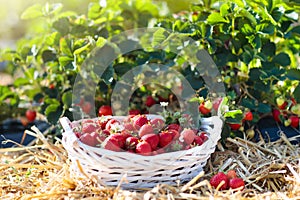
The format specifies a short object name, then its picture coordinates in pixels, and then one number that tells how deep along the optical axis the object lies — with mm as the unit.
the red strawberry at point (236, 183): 1363
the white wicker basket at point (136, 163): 1311
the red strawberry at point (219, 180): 1370
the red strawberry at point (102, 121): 1469
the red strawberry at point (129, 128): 1419
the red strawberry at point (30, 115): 1874
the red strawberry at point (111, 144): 1330
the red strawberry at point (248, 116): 1617
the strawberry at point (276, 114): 1721
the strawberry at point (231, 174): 1398
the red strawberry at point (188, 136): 1376
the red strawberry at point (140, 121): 1422
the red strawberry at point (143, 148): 1327
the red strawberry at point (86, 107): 1732
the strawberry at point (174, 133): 1383
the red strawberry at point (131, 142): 1350
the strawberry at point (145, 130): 1378
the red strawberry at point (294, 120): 1677
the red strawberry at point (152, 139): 1349
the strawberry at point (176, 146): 1356
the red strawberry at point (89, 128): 1405
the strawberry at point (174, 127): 1426
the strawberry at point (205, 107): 1538
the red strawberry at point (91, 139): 1360
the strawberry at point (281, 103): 1663
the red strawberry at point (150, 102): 1771
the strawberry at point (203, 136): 1422
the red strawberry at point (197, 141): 1390
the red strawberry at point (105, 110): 1723
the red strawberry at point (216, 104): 1553
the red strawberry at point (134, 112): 1729
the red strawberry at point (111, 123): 1422
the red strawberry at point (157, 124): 1423
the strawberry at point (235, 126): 1619
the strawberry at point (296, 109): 1644
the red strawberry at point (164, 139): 1365
